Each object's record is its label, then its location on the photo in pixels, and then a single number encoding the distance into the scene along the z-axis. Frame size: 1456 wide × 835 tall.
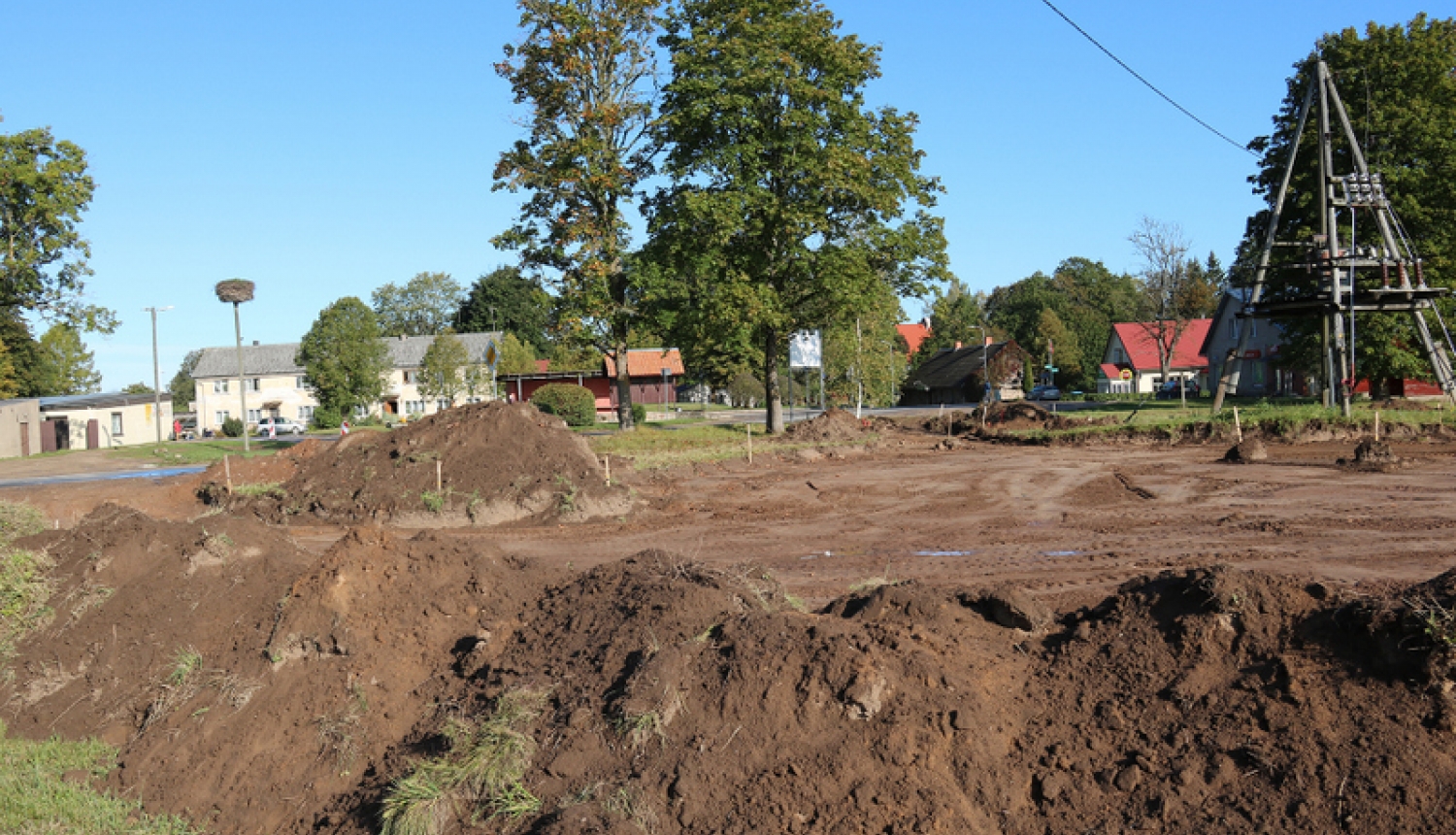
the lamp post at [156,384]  52.56
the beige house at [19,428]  45.16
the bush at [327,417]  60.29
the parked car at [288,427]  66.06
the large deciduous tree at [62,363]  78.44
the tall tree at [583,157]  35.91
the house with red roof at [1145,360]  83.81
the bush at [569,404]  54.19
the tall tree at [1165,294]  59.62
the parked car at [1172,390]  68.56
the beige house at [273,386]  90.12
